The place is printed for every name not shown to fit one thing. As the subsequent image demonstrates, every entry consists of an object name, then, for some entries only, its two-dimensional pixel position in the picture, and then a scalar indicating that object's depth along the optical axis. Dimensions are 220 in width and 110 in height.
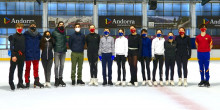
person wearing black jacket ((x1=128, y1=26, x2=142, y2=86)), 8.63
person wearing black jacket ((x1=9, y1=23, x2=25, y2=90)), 7.97
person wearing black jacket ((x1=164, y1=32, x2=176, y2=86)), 8.73
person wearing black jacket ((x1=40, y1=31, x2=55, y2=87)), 8.49
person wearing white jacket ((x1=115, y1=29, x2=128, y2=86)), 8.68
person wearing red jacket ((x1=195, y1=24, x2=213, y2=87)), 8.62
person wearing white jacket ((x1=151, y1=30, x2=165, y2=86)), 8.73
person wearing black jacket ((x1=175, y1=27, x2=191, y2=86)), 8.70
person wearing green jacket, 8.62
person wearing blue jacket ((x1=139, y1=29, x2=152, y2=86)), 8.72
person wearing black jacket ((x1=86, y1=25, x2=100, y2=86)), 8.80
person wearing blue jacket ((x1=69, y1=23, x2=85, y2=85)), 8.82
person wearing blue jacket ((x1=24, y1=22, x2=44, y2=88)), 8.19
